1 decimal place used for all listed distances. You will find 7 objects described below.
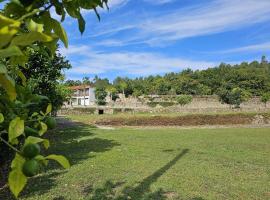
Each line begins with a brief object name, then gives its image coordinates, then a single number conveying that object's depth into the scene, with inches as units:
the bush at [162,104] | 1268.8
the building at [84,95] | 1673.9
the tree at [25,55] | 15.8
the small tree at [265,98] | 1243.4
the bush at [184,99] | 1230.6
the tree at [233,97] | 1218.2
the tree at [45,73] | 273.7
